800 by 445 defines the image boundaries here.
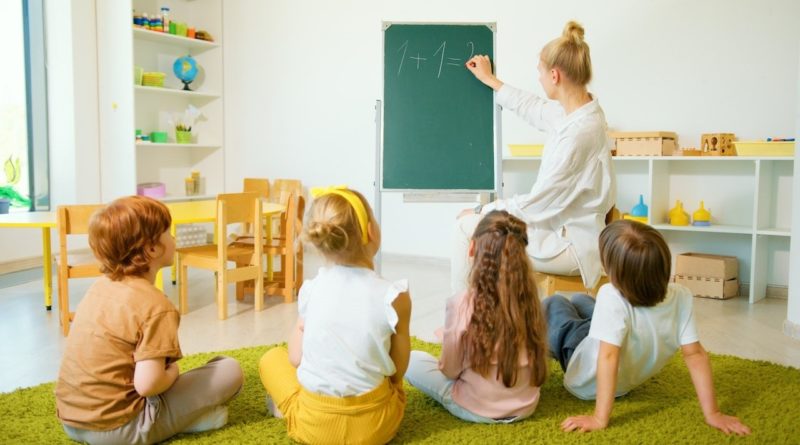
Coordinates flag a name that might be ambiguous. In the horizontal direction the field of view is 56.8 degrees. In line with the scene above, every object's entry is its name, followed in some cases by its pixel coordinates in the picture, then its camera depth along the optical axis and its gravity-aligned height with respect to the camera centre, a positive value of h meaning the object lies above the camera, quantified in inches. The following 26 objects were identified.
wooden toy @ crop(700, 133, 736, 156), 175.2 +4.2
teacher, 114.8 -3.0
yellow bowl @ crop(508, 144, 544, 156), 197.5 +3.1
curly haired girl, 84.1 -19.2
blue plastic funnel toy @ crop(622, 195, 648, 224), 188.1 -12.7
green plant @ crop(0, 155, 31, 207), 232.1 -8.0
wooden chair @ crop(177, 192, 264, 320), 153.6 -20.9
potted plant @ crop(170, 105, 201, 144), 263.4 +12.2
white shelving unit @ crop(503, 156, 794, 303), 173.9 -9.4
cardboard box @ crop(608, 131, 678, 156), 179.6 +4.6
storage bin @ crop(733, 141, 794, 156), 164.2 +3.4
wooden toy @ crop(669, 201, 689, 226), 184.1 -13.4
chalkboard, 147.1 +8.9
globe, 262.1 +31.5
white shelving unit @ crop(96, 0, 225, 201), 238.4 +19.5
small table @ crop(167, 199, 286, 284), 152.5 -12.0
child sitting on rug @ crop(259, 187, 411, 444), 79.6 -18.9
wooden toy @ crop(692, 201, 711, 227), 181.3 -13.3
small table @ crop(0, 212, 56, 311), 155.7 -16.1
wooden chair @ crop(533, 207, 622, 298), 117.1 -19.3
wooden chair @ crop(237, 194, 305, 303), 169.2 -21.6
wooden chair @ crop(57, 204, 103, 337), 138.5 -20.3
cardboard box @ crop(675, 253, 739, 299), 176.1 -27.0
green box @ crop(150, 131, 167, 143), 254.1 +7.2
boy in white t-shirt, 86.2 -19.2
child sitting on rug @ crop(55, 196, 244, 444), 77.5 -19.0
